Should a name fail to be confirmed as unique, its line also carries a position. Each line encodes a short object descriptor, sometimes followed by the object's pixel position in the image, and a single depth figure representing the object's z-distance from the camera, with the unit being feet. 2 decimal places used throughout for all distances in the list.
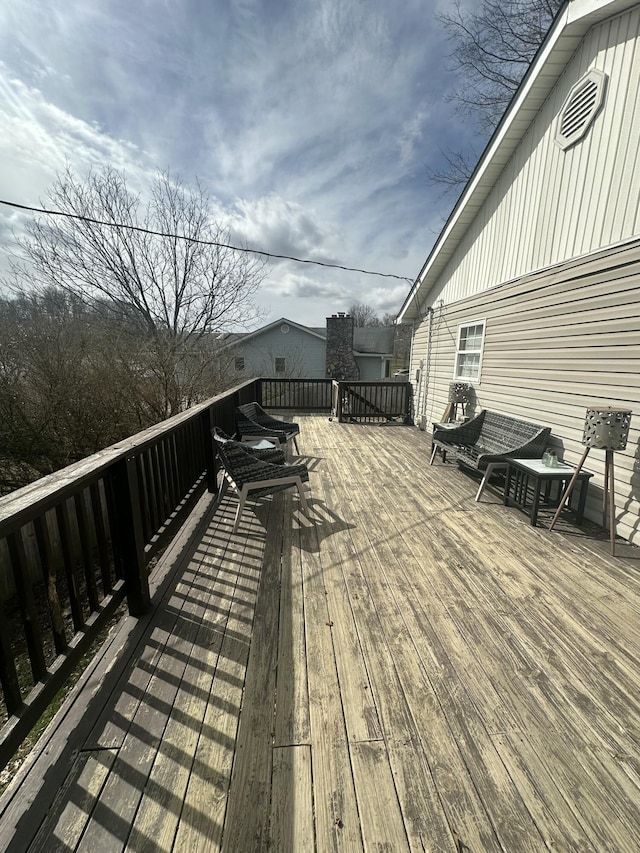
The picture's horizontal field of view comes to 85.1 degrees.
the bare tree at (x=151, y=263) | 26.89
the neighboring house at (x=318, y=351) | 60.29
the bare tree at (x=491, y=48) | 24.54
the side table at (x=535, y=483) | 10.95
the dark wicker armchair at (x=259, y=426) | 16.53
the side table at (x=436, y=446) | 17.39
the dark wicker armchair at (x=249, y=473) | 10.08
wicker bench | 13.01
